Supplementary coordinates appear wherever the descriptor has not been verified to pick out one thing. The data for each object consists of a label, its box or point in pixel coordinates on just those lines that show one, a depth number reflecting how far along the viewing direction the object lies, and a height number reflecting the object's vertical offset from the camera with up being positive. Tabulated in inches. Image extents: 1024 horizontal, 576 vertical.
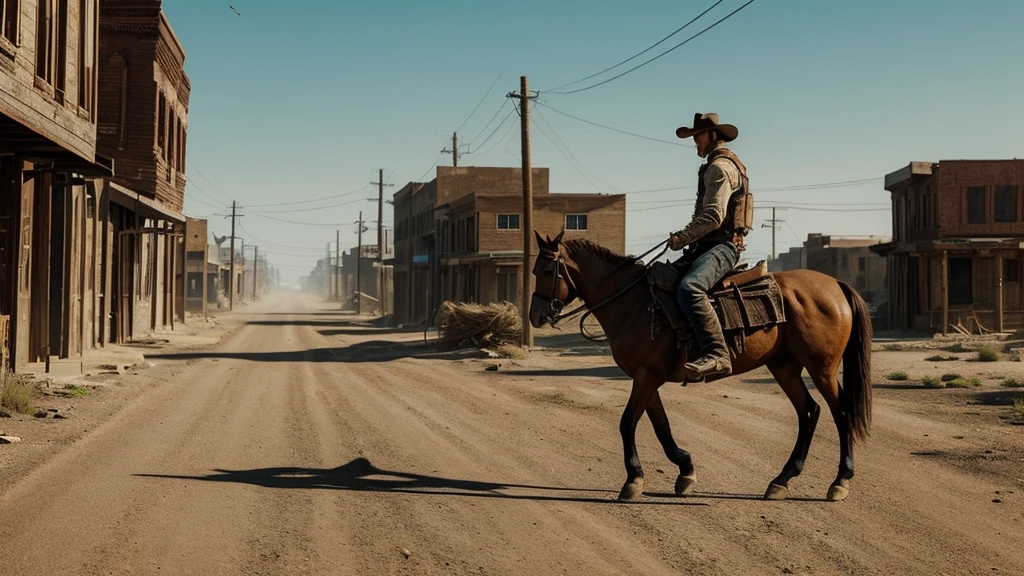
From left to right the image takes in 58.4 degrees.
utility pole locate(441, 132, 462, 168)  2410.2 +379.7
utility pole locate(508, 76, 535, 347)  1019.6 +115.4
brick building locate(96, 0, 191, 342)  1136.2 +214.8
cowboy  293.7 +20.9
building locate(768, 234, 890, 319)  2359.7 +86.0
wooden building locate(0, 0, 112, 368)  524.1 +91.4
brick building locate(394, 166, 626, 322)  1565.0 +120.9
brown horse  300.4 -15.2
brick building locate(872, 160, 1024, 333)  1293.1 +71.4
